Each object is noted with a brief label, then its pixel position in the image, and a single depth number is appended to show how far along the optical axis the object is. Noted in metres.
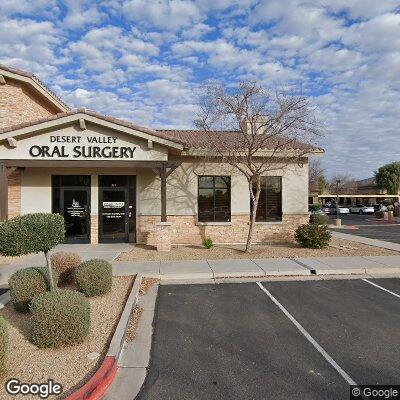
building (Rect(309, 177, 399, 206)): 60.53
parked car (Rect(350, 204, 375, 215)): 48.44
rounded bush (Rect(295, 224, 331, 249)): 13.09
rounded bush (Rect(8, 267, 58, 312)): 5.92
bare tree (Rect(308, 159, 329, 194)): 61.73
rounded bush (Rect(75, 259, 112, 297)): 6.77
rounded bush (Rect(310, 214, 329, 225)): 21.73
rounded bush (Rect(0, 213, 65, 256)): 5.15
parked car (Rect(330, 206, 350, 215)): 48.16
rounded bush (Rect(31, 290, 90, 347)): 4.60
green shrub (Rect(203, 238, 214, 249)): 13.07
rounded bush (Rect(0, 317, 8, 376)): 3.77
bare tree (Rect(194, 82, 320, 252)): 11.58
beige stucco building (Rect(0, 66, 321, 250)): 14.29
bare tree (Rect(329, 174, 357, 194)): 76.38
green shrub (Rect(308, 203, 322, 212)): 41.27
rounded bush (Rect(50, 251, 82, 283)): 7.66
